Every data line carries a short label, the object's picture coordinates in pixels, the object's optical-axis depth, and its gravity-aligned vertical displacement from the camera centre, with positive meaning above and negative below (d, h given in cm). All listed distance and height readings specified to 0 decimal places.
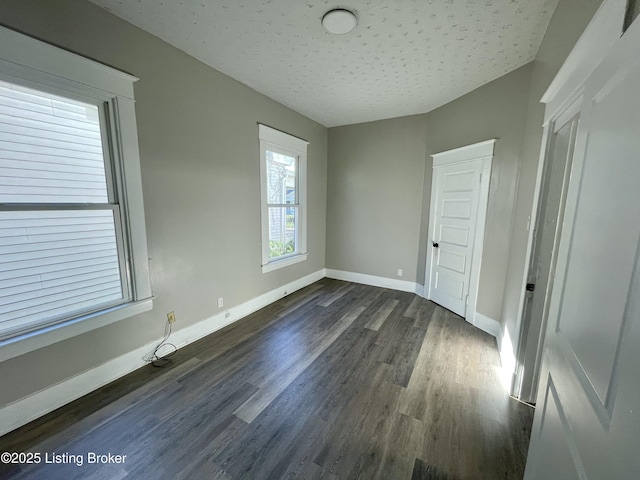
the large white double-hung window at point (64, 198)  151 +3
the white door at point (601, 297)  52 -22
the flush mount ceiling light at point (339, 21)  174 +132
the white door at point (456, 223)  298 -19
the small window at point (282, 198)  329 +12
